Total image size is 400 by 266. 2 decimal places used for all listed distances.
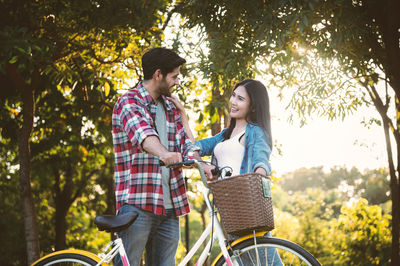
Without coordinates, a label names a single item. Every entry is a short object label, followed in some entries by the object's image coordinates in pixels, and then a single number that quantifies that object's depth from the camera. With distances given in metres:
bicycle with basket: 2.55
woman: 3.32
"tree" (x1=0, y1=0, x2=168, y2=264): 6.88
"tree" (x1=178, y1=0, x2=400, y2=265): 5.73
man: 2.77
